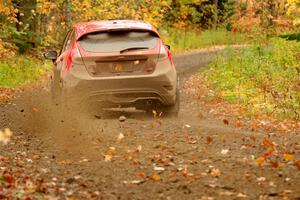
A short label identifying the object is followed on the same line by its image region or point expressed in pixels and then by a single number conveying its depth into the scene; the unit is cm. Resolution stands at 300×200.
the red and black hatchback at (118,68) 1778
